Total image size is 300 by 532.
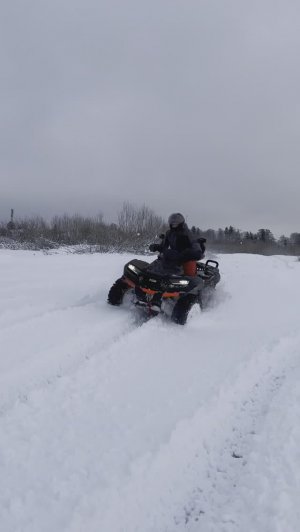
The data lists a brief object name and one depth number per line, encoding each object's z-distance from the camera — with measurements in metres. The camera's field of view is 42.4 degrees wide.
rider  6.84
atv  6.00
